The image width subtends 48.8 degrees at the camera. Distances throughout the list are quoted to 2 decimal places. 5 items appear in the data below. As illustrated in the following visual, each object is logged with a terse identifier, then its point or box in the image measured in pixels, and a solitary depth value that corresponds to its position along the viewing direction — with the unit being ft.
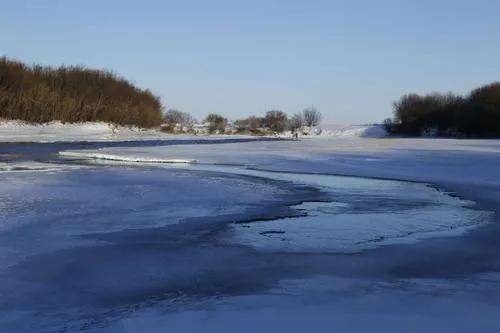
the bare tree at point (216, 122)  283.83
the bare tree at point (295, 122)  359.05
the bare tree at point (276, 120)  359.46
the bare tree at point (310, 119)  370.73
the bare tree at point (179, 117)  381.83
